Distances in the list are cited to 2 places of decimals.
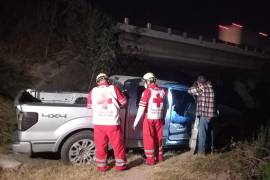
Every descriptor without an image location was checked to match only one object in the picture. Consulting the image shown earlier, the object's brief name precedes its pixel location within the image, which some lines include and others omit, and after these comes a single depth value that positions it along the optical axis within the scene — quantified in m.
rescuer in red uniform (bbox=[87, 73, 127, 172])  4.25
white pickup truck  4.32
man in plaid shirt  4.99
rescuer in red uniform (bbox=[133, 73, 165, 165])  4.54
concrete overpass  13.51
